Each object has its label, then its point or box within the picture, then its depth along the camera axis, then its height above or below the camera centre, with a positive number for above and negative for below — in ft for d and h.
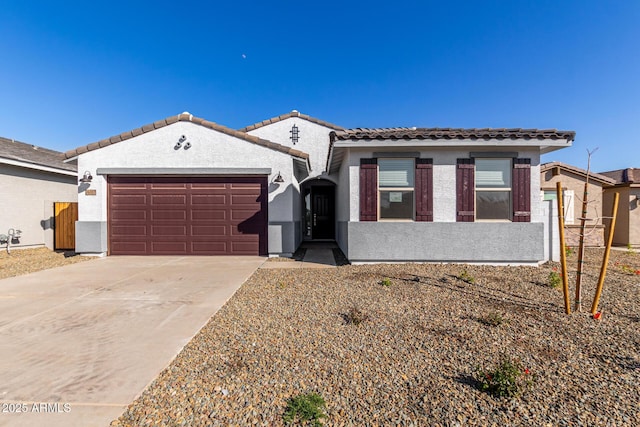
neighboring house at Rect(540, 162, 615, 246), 37.52 +2.98
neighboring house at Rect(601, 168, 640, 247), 39.29 -0.50
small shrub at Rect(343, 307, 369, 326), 12.17 -4.71
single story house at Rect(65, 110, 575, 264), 23.84 +1.86
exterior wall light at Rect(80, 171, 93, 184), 29.25 +3.53
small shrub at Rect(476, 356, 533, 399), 7.45 -4.63
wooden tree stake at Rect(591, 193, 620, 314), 13.03 -2.96
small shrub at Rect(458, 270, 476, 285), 18.76 -4.48
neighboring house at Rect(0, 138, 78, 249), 32.63 +2.69
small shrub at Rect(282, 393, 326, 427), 6.61 -4.77
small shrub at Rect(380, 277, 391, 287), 17.80 -4.50
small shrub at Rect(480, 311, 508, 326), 11.98 -4.65
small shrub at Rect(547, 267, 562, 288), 17.66 -4.39
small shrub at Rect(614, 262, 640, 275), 22.00 -4.74
